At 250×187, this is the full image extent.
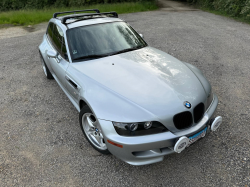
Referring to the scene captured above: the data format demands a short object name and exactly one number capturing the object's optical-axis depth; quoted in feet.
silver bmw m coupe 7.28
